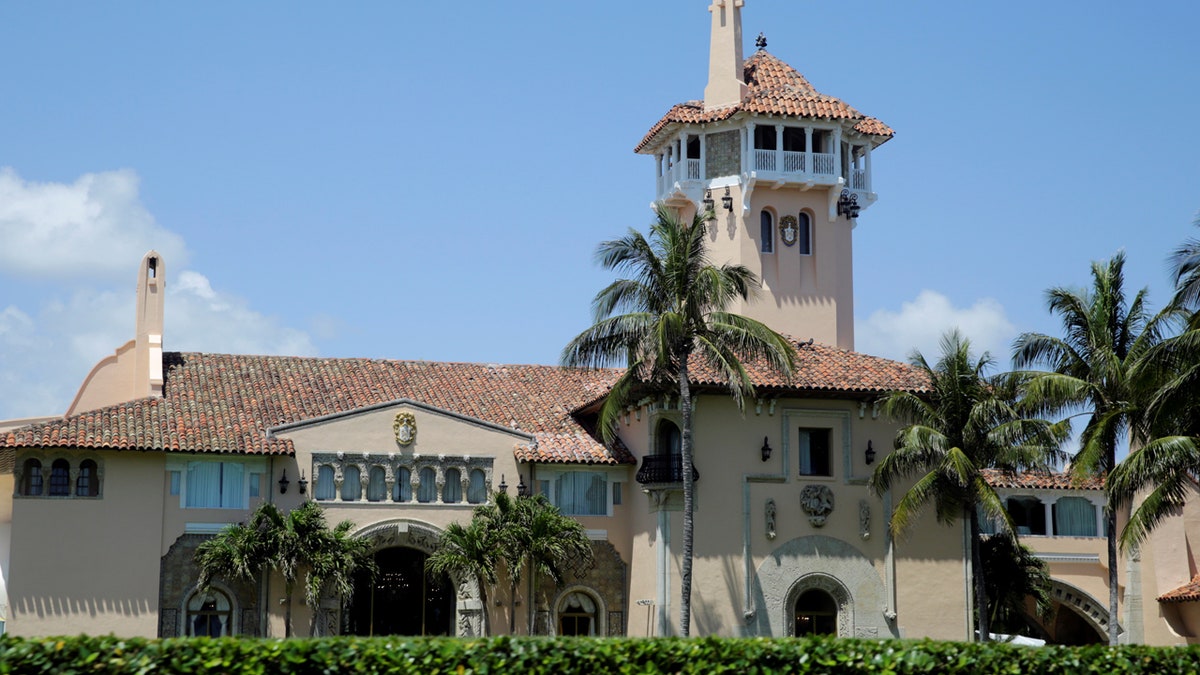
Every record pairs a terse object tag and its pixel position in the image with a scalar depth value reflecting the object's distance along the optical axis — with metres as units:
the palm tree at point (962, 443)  37.06
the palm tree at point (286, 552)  37.06
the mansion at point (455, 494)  37.88
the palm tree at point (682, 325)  36.69
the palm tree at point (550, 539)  38.38
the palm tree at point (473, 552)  38.38
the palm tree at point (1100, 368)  36.31
